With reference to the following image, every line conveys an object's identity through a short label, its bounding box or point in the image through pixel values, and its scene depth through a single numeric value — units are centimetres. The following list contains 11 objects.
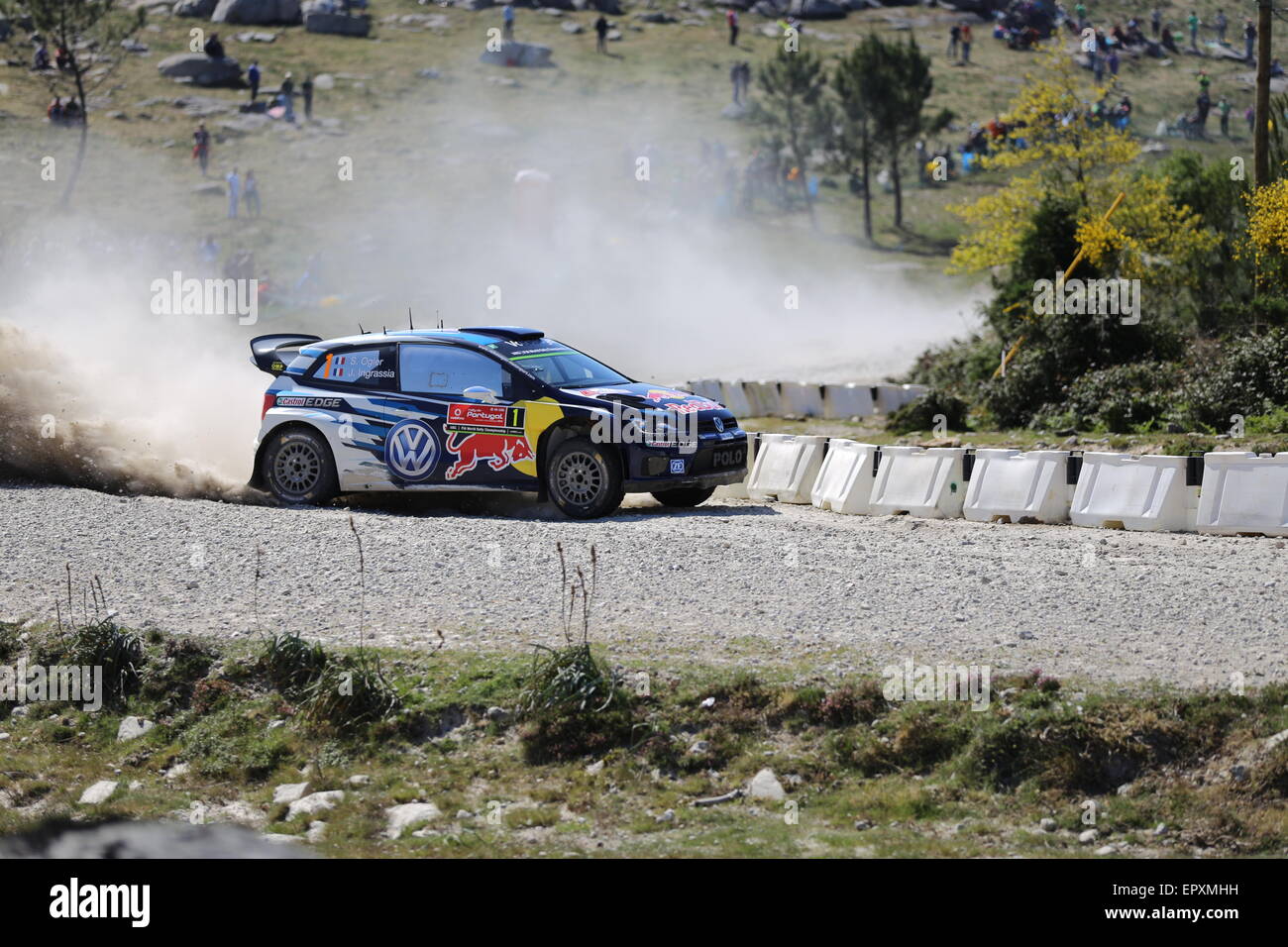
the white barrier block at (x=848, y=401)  2456
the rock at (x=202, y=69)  6644
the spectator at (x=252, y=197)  5153
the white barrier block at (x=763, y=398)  2559
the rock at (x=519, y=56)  7394
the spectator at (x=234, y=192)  5041
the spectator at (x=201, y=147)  5509
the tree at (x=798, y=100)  5772
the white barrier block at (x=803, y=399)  2514
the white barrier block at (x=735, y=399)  2580
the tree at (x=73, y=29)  5412
